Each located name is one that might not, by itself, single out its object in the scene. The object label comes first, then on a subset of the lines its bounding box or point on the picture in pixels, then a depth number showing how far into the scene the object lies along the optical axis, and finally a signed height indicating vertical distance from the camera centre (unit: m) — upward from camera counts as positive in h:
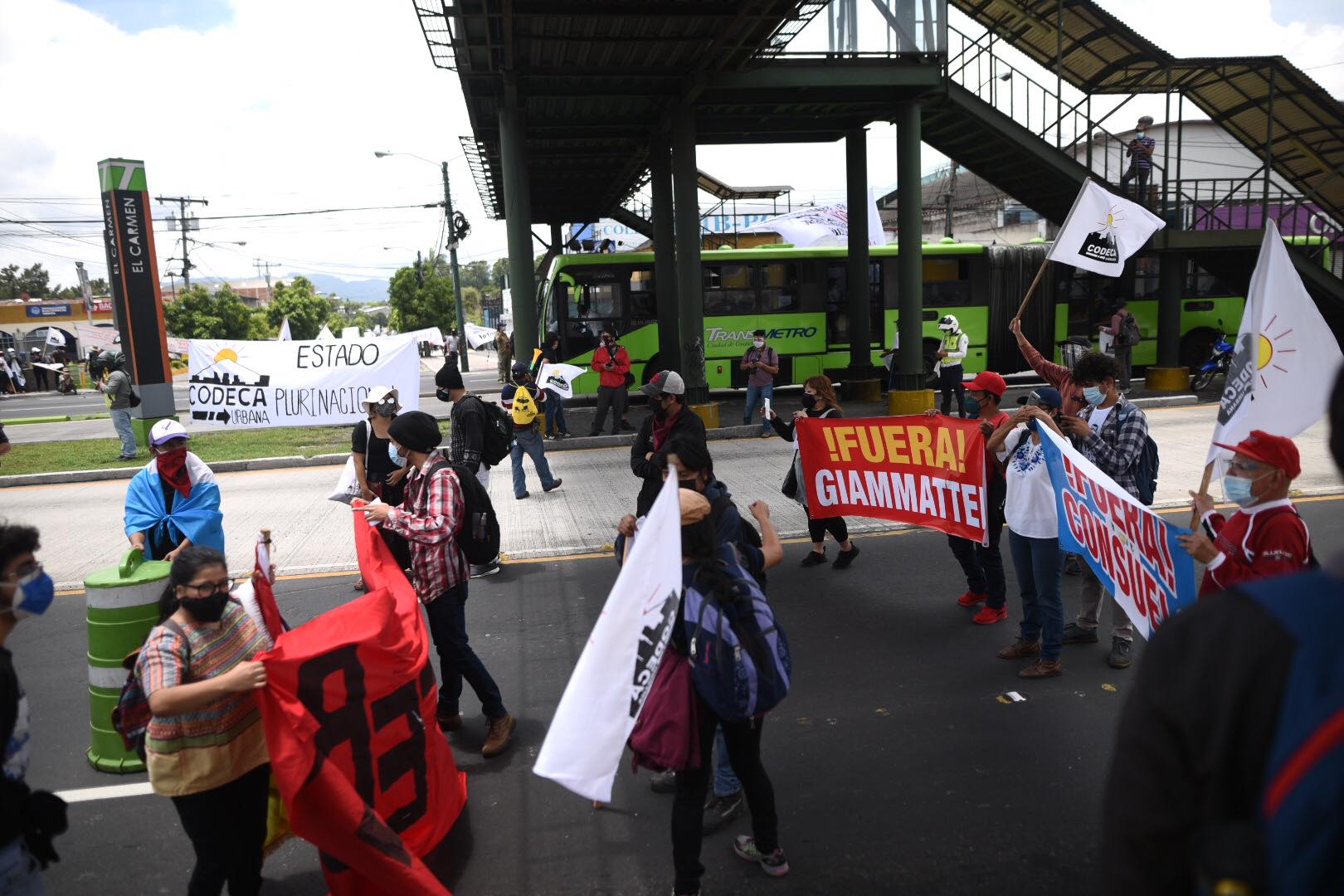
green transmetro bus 18.84 +0.41
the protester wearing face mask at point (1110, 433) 5.35 -0.74
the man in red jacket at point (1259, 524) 3.41 -0.86
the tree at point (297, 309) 60.62 +3.03
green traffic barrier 4.42 -1.28
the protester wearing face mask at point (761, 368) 14.52 -0.65
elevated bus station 13.48 +3.22
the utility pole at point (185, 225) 60.38 +9.10
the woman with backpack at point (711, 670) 3.18 -1.22
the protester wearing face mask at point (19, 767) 2.34 -1.10
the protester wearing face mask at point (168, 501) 5.03 -0.83
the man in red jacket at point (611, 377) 14.90 -0.69
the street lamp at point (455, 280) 36.12 +2.68
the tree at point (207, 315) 47.06 +2.17
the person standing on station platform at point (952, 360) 15.32 -0.71
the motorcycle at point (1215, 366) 18.41 -1.23
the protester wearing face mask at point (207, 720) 3.00 -1.28
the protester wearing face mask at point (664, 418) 6.67 -0.65
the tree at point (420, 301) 58.50 +2.94
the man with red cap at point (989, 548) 5.89 -1.64
